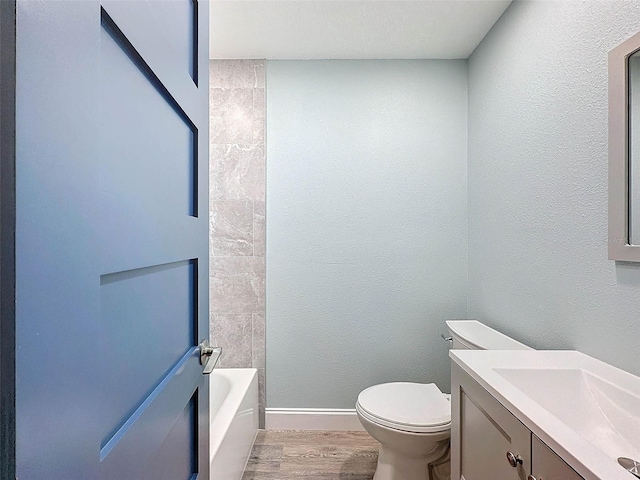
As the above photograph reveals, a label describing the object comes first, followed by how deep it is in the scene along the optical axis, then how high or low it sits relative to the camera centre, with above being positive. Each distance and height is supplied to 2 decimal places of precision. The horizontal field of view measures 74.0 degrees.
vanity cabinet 0.92 -0.52
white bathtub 1.79 -0.87
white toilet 1.85 -0.79
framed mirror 1.23 +0.28
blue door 0.37 +0.01
